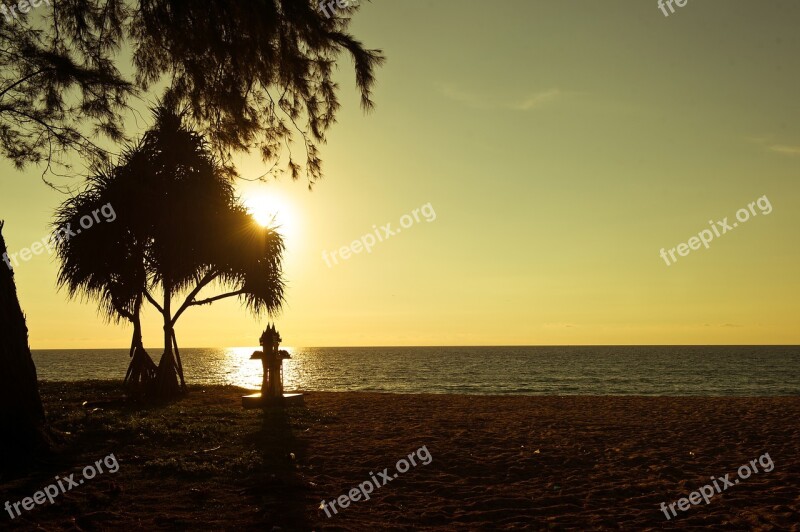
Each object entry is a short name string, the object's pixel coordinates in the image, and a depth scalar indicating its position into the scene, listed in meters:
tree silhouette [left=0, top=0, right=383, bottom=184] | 8.51
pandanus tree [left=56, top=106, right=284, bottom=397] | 18.33
